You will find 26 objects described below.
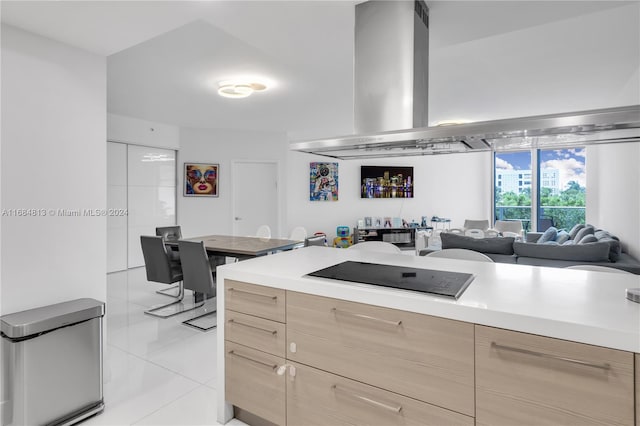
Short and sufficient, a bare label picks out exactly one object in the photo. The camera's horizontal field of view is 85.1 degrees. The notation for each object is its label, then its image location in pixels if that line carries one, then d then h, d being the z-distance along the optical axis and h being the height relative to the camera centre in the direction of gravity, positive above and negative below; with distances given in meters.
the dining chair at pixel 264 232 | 5.07 -0.34
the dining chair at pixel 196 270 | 3.22 -0.58
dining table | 3.38 -0.39
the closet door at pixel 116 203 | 5.46 +0.09
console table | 7.90 -0.59
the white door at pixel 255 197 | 6.80 +0.24
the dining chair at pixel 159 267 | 3.49 -0.60
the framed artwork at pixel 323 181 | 7.71 +0.62
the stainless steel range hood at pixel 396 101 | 1.61 +0.60
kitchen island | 1.00 -0.49
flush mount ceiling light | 4.06 +1.43
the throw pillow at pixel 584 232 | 4.77 -0.30
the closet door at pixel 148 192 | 5.81 +0.28
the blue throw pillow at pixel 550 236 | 5.48 -0.41
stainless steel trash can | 1.67 -0.79
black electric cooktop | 1.35 -0.30
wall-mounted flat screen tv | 8.12 +0.66
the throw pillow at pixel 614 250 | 3.53 -0.41
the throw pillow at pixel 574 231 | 5.52 -0.34
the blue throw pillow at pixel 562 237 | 5.22 -0.43
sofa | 3.29 -0.42
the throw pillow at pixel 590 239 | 4.00 -0.34
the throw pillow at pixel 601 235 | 4.28 -0.31
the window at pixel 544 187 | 7.61 +0.53
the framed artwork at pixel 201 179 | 6.43 +0.55
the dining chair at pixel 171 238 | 3.97 -0.40
